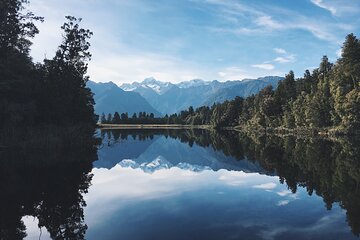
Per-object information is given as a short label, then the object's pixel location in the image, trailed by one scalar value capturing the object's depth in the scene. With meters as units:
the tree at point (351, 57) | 87.56
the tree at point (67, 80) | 58.16
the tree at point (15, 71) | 49.34
